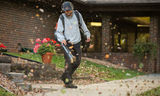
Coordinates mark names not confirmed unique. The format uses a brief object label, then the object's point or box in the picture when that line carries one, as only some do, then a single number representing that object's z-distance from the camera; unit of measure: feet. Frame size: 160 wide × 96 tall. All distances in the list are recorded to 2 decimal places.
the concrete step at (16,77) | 25.00
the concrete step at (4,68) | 26.70
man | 24.29
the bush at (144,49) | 57.52
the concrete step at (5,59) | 29.97
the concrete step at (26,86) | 24.10
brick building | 48.24
